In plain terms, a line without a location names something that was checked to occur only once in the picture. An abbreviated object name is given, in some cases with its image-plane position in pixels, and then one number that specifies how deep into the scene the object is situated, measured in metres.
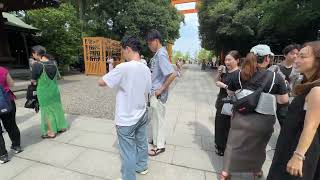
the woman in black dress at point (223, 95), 2.16
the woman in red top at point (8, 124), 2.18
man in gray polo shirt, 2.17
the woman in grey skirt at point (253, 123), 1.68
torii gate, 22.92
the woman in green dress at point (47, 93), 2.58
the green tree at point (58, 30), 9.51
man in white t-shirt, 1.56
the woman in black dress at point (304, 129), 1.09
